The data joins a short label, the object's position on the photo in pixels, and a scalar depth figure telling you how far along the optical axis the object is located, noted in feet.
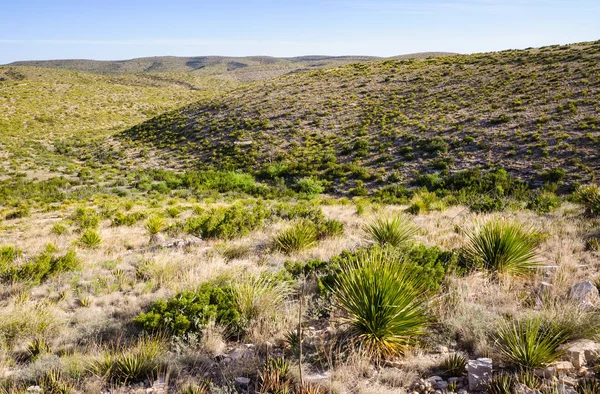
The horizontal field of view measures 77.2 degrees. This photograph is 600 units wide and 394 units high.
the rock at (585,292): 14.78
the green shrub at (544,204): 36.88
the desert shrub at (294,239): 25.80
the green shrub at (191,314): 14.64
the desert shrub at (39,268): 21.71
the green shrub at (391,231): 24.70
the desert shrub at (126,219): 40.57
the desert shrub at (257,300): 15.48
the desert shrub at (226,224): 30.94
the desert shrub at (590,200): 32.27
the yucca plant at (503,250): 18.99
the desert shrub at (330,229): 29.71
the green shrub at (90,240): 30.27
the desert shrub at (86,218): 40.16
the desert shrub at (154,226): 34.17
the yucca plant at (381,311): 12.84
